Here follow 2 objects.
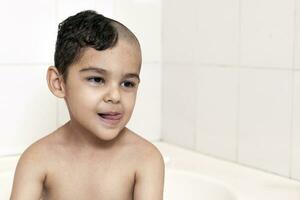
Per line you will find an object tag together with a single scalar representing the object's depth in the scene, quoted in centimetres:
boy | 87
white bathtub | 104
